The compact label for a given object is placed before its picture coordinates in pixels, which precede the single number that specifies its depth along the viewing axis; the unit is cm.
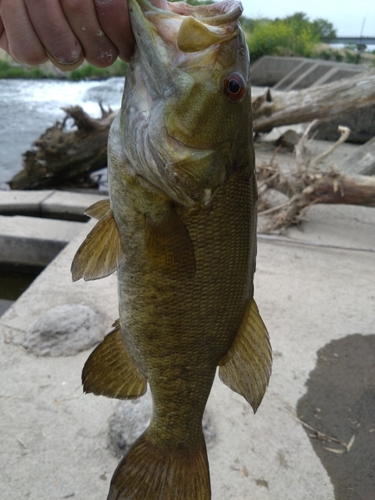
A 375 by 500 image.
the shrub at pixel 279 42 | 2562
